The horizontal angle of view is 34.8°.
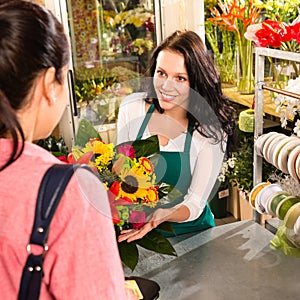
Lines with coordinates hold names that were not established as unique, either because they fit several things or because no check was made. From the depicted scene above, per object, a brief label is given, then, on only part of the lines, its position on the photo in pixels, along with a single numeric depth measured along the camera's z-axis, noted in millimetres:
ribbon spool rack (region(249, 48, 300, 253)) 1385
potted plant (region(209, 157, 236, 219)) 3147
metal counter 1227
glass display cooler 3302
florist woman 1708
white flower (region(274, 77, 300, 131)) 1649
